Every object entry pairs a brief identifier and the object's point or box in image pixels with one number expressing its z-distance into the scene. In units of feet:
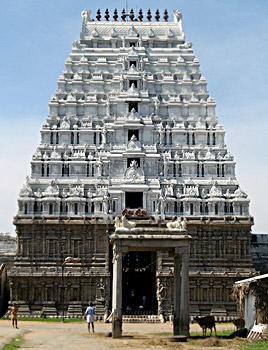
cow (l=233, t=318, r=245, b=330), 153.17
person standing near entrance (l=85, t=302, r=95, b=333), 159.94
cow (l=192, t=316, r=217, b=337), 141.08
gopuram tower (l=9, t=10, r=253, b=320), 225.15
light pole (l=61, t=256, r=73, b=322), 219.41
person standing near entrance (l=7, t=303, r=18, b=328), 171.83
